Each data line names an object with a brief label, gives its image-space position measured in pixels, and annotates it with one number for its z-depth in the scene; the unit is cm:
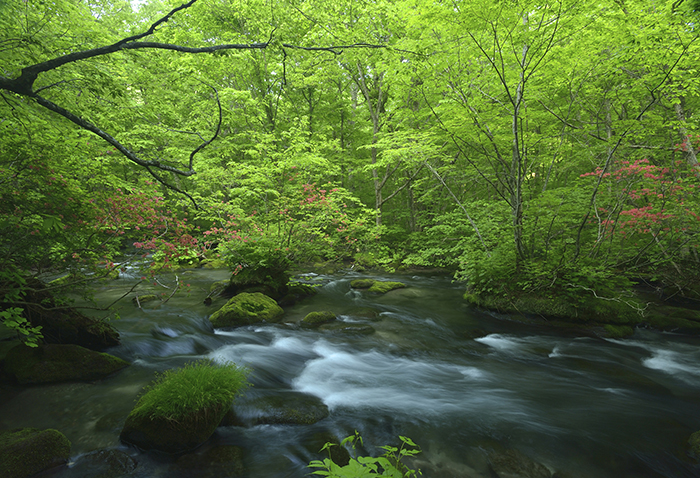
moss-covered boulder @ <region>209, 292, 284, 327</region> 738
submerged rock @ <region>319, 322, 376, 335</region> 730
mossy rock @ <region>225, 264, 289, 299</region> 941
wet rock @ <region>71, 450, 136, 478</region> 282
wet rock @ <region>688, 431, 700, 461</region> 326
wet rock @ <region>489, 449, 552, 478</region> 301
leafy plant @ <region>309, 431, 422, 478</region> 163
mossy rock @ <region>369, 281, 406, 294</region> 1111
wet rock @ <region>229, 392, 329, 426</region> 374
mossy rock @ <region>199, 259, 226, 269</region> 1520
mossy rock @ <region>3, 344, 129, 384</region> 404
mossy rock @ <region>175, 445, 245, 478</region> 290
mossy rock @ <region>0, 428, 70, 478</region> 264
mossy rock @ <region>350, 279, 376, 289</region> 1172
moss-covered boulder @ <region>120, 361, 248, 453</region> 309
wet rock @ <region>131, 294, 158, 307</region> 847
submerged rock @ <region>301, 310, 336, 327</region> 771
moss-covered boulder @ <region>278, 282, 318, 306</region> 952
